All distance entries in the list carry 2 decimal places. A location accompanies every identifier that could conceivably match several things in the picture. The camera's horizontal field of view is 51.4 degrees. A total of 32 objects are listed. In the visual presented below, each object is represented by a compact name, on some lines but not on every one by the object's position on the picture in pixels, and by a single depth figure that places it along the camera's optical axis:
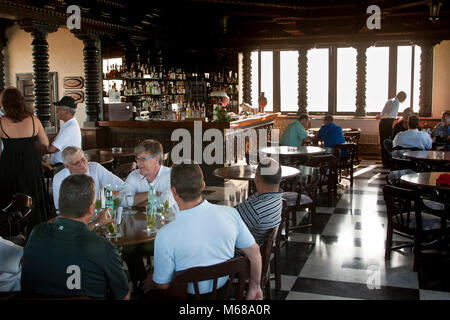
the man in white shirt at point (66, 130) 5.12
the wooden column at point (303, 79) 14.20
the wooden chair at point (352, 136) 10.11
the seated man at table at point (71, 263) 2.08
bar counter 8.35
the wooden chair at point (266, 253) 2.84
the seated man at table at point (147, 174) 3.75
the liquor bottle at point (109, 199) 3.15
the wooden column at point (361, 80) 13.60
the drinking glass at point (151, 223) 2.93
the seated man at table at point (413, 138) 6.99
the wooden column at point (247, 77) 14.90
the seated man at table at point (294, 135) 8.00
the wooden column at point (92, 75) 8.73
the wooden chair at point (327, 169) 6.03
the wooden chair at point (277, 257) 3.61
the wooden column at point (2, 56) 10.66
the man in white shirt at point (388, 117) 10.57
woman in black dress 4.43
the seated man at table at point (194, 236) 2.30
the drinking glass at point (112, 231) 2.83
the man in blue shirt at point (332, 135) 8.00
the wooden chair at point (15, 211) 3.53
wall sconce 6.42
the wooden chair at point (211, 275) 2.09
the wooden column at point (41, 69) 7.38
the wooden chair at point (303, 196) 5.04
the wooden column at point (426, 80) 12.41
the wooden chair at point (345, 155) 7.60
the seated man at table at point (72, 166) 3.60
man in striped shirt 3.27
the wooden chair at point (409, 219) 4.05
